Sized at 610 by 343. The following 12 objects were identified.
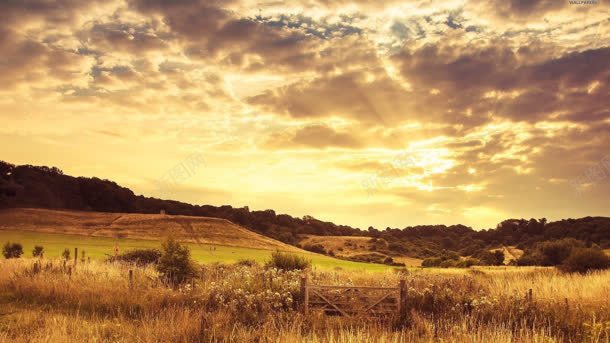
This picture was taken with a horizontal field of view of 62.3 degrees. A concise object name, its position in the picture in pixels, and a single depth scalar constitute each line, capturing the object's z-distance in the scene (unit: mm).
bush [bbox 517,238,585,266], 65238
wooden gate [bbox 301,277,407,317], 19828
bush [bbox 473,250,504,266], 76106
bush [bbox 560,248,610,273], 43906
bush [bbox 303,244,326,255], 106125
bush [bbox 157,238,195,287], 26078
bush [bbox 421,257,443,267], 77388
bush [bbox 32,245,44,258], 41506
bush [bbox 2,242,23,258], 41119
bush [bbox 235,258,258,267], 42631
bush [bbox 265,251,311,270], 34531
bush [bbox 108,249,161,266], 38656
